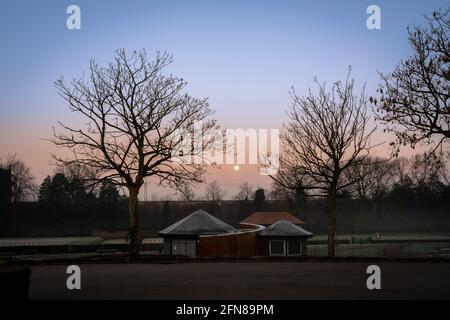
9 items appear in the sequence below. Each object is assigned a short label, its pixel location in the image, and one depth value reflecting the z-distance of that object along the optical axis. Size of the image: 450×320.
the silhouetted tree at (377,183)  84.94
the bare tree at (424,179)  95.56
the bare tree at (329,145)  22.55
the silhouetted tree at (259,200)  99.50
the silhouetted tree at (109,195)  87.00
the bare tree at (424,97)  17.17
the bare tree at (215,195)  123.19
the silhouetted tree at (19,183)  92.25
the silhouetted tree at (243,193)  131.44
